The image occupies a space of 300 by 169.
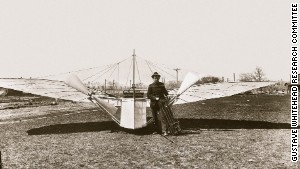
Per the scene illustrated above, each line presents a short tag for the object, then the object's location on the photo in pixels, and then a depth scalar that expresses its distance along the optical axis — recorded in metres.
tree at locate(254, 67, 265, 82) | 159.62
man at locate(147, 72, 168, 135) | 14.10
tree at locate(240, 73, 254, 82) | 165.38
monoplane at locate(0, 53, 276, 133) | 14.08
